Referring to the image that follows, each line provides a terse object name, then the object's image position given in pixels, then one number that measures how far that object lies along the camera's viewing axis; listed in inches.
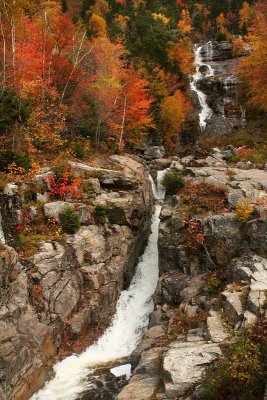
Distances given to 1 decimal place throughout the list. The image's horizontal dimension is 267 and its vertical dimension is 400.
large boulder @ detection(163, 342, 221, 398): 424.2
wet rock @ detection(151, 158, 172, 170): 1418.8
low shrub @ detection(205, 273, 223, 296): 674.8
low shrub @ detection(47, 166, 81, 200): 826.8
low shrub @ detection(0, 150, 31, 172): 848.9
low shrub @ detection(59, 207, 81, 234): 747.4
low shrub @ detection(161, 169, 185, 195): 928.9
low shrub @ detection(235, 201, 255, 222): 741.3
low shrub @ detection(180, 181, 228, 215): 828.6
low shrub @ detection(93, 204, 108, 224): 823.1
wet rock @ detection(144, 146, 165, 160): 1634.2
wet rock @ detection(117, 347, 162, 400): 450.0
